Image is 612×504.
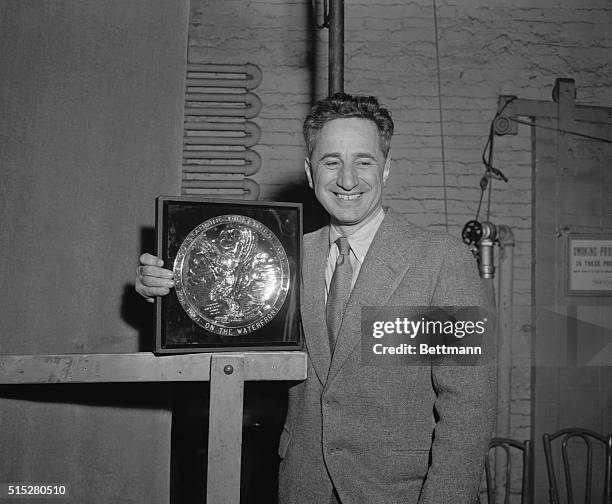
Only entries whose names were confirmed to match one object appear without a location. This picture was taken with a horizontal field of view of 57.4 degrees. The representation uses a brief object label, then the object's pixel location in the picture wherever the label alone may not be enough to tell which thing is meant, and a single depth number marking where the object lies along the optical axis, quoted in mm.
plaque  1260
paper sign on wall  3291
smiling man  1344
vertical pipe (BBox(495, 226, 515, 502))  3215
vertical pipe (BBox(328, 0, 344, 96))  2018
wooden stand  1174
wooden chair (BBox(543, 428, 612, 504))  2729
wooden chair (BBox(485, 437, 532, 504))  2734
